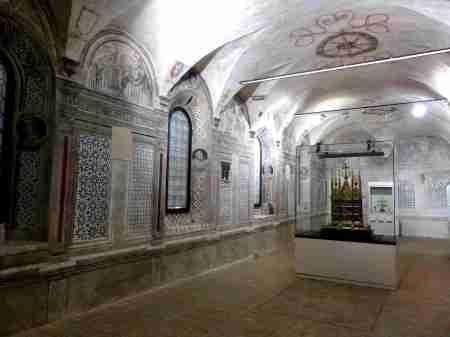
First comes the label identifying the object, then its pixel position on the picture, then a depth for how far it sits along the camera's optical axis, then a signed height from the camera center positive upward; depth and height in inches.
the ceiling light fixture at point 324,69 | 258.9 +110.3
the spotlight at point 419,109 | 506.8 +134.8
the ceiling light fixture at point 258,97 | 408.5 +117.8
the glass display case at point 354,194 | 314.5 +4.7
